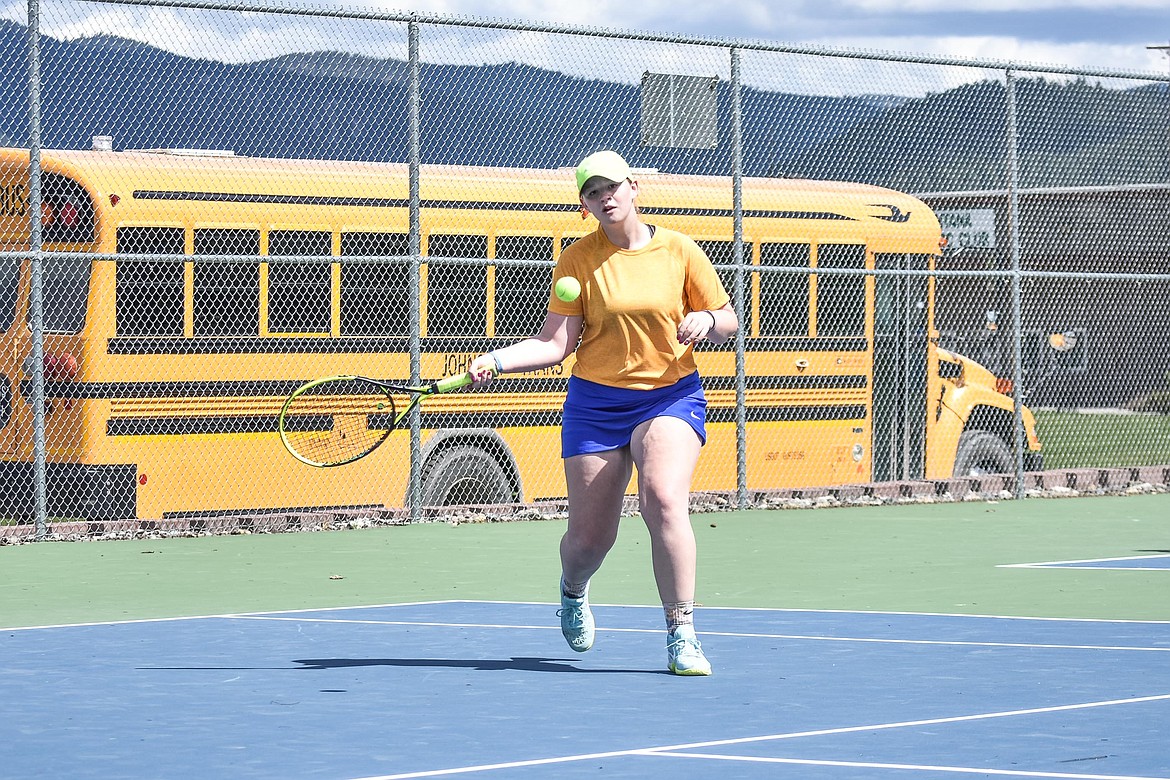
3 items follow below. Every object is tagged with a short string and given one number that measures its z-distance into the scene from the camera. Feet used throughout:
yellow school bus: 93.16
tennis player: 50.39
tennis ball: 50.73
